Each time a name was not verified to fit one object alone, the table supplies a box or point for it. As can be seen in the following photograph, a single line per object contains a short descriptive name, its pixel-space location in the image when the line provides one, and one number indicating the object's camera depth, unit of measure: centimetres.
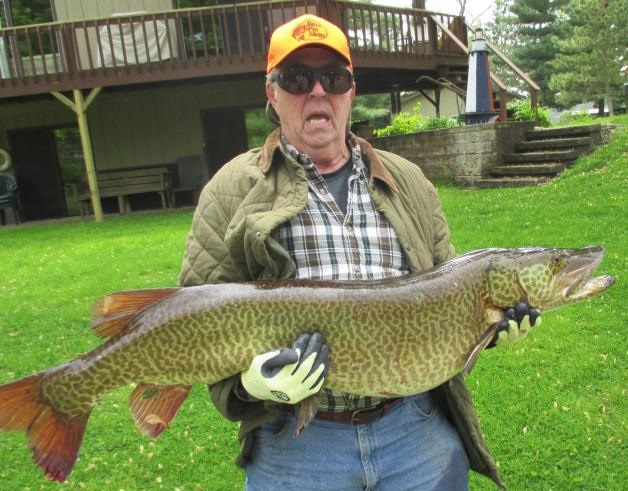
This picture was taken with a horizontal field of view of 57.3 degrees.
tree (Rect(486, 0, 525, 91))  5236
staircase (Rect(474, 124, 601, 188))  1100
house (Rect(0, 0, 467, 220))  1347
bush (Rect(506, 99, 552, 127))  1358
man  214
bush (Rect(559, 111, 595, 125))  2478
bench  1595
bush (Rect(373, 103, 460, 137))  1314
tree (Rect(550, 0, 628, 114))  3581
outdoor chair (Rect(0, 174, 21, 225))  1577
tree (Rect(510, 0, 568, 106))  4453
